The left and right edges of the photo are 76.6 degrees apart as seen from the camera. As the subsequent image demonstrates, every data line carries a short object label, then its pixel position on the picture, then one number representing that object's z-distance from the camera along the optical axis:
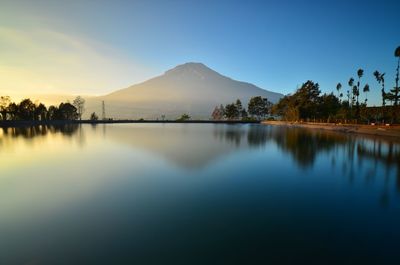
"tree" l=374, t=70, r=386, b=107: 39.75
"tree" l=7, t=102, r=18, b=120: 56.22
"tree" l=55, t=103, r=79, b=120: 65.50
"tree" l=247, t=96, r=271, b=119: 86.10
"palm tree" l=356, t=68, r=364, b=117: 51.26
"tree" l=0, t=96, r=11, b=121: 55.18
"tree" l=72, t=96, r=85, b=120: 76.25
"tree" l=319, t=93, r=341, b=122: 59.28
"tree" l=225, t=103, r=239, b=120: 84.06
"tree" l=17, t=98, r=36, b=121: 57.47
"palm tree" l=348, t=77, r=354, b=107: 57.88
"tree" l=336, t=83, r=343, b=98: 67.24
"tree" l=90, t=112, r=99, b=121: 70.06
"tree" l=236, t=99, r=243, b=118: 85.25
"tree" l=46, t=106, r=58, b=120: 64.25
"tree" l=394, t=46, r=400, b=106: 35.00
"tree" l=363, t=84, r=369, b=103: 57.46
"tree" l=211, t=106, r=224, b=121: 89.62
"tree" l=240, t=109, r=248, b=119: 86.81
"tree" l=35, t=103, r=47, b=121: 60.98
